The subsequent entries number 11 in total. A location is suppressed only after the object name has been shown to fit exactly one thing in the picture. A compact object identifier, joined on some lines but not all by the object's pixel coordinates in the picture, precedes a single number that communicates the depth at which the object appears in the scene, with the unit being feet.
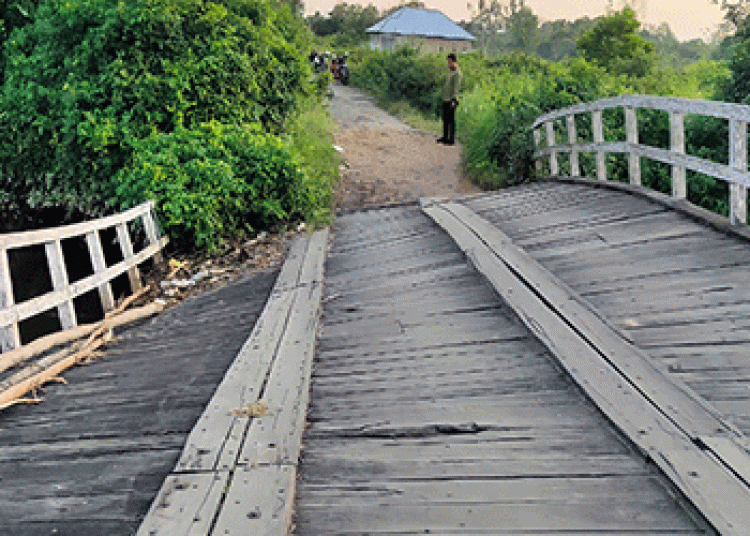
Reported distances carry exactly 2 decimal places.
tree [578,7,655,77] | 110.11
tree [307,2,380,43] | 213.66
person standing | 48.47
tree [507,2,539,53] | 300.20
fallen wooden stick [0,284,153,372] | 15.78
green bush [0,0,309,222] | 31.68
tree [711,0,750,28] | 83.76
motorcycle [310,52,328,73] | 105.29
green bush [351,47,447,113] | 80.43
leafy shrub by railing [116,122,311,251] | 27.27
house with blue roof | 178.40
